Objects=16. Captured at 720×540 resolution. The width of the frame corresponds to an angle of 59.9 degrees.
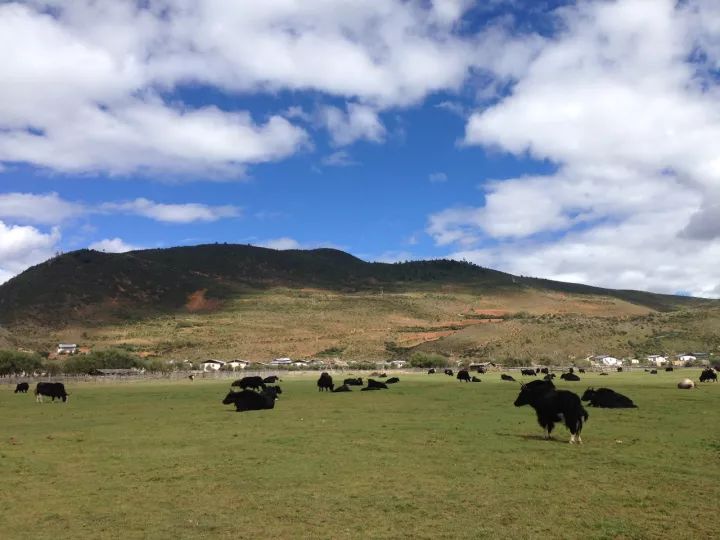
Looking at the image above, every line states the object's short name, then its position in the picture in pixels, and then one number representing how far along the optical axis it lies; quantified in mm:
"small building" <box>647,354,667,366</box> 87788
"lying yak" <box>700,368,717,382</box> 47488
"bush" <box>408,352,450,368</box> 91812
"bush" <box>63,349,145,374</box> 75562
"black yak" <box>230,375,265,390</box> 46334
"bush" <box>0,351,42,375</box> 69550
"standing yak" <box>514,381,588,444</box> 17609
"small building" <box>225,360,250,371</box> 93688
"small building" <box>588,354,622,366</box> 87238
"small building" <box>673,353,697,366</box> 86706
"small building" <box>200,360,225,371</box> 91562
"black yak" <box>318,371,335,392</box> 45500
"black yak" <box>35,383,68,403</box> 38156
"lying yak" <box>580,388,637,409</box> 27922
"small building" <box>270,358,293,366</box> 97562
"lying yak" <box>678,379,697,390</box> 39281
